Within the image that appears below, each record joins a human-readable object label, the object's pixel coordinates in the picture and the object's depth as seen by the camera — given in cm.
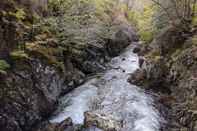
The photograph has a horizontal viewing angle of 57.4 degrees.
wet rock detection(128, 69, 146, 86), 899
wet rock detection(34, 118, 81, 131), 573
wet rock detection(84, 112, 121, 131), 594
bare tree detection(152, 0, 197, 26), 893
